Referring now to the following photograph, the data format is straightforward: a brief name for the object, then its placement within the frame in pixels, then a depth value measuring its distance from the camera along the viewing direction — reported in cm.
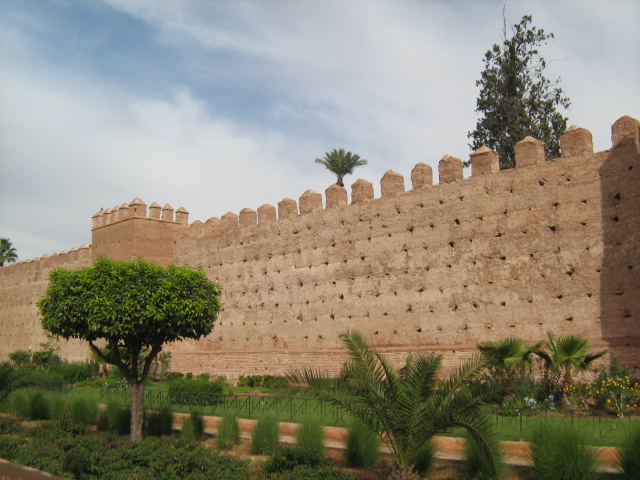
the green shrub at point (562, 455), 757
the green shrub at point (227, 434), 1155
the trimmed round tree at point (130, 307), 1160
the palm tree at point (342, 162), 3481
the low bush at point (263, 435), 1101
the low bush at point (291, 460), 945
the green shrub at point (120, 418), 1333
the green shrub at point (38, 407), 1559
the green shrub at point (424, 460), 900
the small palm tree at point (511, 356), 1267
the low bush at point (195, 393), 1528
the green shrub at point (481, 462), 762
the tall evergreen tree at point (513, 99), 2775
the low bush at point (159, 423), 1277
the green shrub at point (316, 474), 862
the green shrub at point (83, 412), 1377
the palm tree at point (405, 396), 820
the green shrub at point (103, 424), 1381
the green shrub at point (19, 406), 1593
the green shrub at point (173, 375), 2175
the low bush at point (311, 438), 995
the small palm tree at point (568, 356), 1237
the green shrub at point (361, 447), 980
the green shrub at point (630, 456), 755
